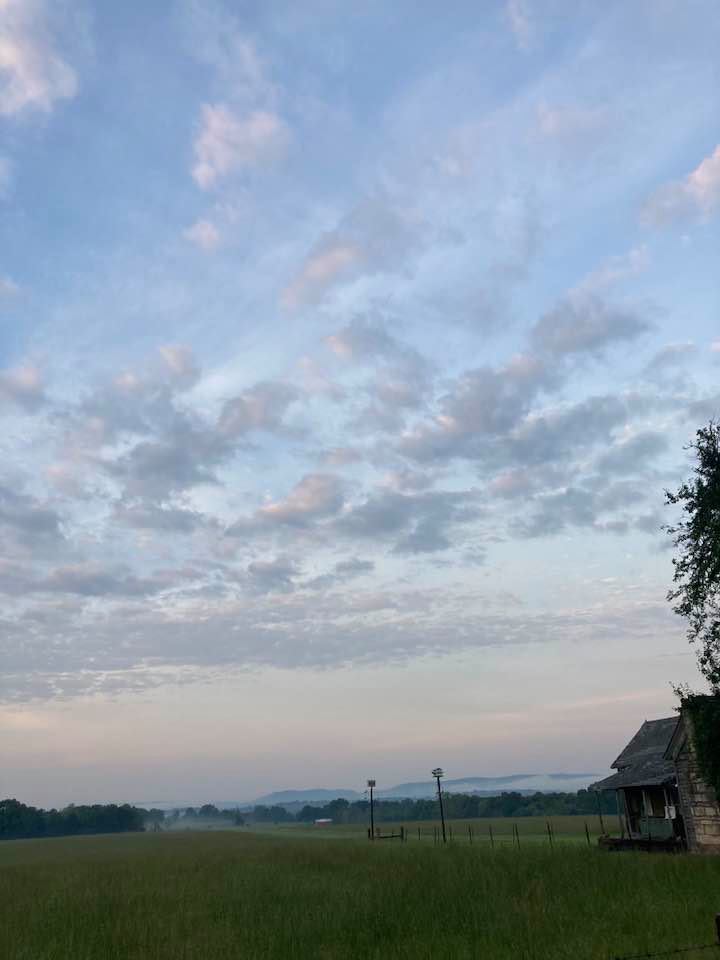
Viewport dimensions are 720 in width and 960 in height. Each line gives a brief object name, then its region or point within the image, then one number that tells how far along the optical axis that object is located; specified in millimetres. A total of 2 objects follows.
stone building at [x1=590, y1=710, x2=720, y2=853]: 36438
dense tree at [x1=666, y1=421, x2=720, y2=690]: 33531
